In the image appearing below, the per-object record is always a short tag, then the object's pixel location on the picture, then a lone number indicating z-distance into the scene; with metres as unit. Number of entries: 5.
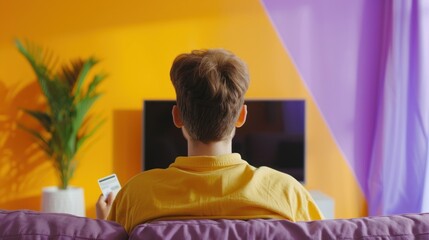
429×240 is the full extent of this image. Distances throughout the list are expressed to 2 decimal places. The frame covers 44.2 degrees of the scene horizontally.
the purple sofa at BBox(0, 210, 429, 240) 1.09
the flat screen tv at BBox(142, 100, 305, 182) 4.04
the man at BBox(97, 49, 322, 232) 1.25
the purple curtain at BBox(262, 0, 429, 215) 4.11
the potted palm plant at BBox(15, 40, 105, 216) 3.78
